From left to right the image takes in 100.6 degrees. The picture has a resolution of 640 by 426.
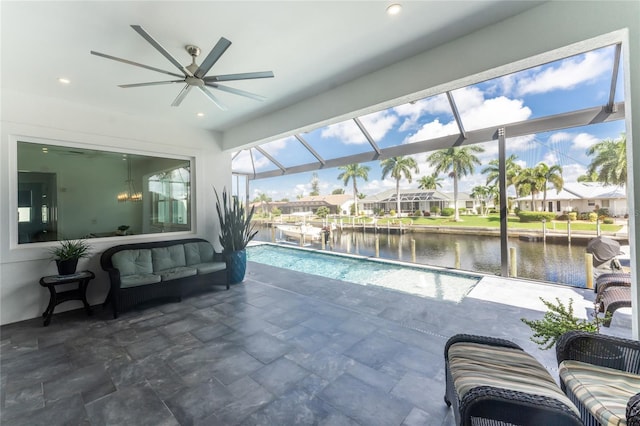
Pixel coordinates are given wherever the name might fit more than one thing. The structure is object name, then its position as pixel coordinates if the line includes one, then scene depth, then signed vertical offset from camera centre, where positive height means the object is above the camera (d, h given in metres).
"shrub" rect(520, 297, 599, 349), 1.90 -0.85
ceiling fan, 2.26 +1.42
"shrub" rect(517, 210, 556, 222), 4.46 -0.11
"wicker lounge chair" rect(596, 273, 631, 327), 2.66 -0.90
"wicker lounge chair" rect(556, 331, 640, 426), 1.30 -0.95
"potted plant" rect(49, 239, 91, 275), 3.71 -0.52
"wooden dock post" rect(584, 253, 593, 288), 4.09 -0.92
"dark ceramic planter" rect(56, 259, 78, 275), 3.70 -0.67
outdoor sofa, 3.74 -0.87
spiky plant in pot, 5.10 -0.43
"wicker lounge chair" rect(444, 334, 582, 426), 1.18 -0.92
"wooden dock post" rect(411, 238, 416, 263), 6.44 -0.93
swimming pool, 4.55 -1.32
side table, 3.52 -0.99
